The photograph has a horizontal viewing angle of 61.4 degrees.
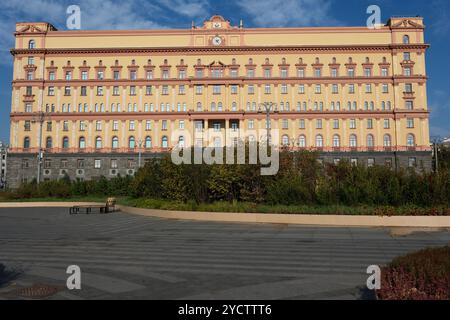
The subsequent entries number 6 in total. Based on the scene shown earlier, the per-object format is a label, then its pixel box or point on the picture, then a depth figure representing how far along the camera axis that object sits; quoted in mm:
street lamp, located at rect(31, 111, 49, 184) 63872
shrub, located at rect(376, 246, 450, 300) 5477
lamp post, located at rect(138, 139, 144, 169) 59888
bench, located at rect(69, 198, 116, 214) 28484
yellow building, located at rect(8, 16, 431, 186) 63688
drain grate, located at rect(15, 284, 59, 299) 7352
